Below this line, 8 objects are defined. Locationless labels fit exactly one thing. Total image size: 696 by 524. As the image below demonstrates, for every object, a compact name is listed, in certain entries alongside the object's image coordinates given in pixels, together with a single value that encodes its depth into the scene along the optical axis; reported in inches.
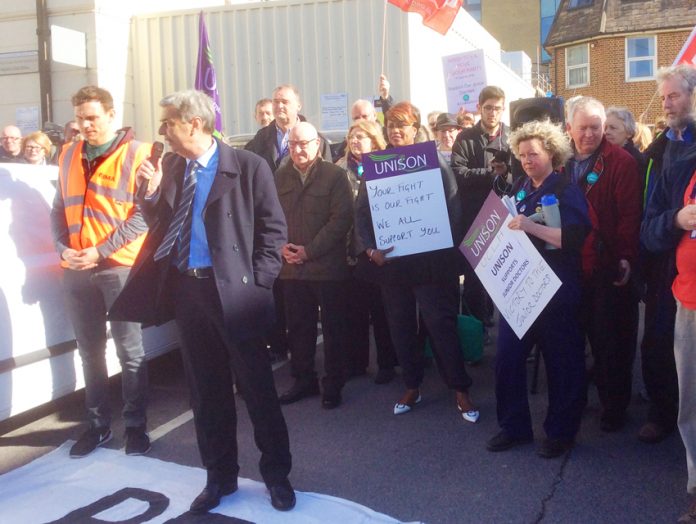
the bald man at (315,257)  201.2
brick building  1190.9
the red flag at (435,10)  365.7
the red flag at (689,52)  220.7
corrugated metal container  408.8
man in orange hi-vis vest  171.0
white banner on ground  141.5
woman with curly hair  156.7
